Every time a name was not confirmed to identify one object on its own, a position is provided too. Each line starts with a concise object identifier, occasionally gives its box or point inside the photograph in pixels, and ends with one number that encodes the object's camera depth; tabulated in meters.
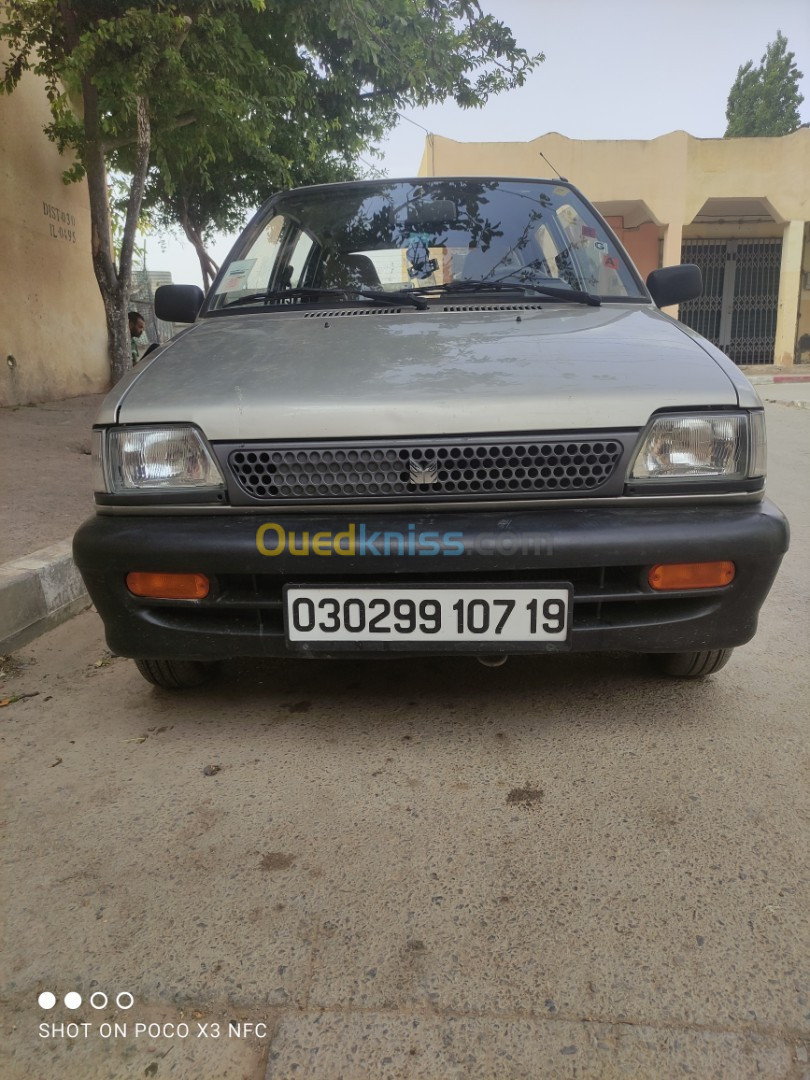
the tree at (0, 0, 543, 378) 6.10
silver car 1.88
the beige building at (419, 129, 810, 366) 15.01
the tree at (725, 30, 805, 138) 33.94
